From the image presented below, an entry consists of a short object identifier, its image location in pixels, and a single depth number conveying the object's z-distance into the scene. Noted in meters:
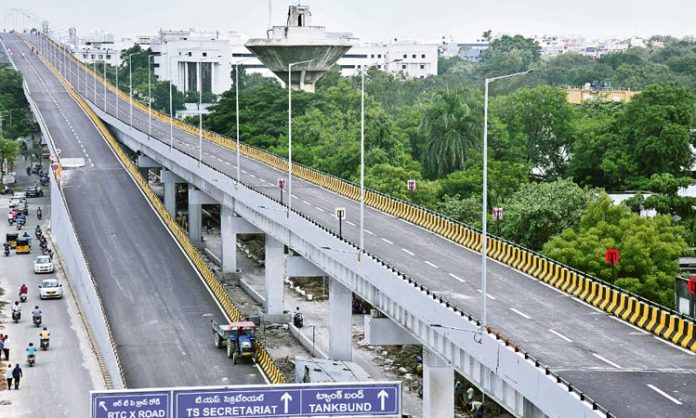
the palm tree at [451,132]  116.00
